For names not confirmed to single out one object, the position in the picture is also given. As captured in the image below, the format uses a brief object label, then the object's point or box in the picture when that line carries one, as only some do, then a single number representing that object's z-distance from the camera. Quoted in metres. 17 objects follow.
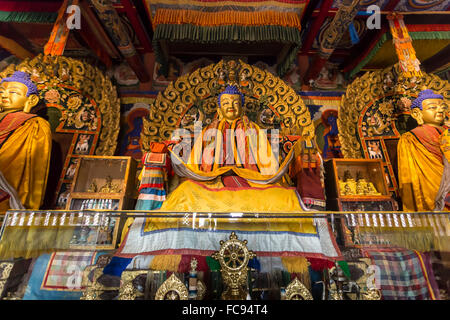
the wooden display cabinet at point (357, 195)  3.29
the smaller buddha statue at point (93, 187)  3.32
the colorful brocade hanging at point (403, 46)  3.31
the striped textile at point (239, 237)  1.84
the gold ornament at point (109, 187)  3.34
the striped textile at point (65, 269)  1.63
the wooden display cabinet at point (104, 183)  3.16
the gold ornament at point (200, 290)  1.63
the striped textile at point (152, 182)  2.86
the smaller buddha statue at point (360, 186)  3.41
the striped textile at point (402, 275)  1.63
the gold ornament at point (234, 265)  1.66
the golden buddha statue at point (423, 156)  3.13
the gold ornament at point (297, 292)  1.61
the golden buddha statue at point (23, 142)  2.90
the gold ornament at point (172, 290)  1.56
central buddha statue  2.60
